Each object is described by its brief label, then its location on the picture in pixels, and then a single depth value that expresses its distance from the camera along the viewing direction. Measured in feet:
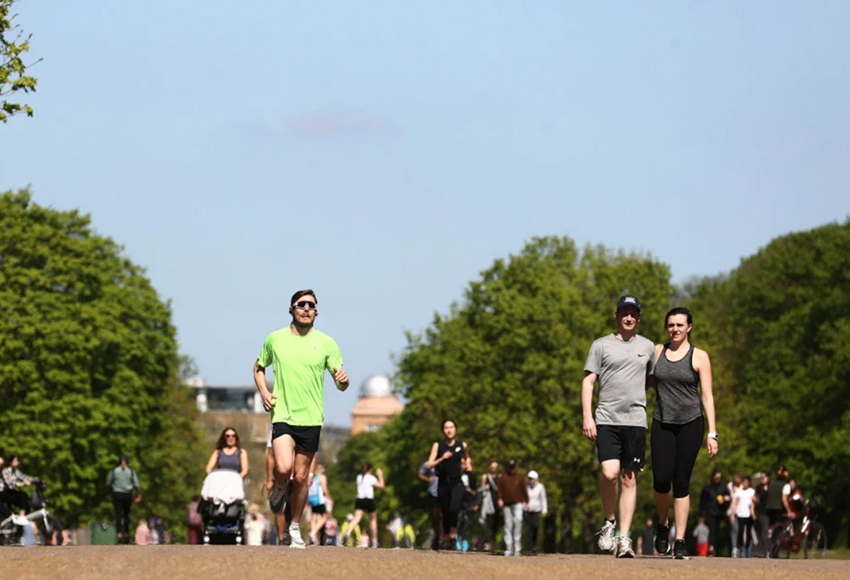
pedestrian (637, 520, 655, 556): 151.23
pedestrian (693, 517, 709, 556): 137.80
